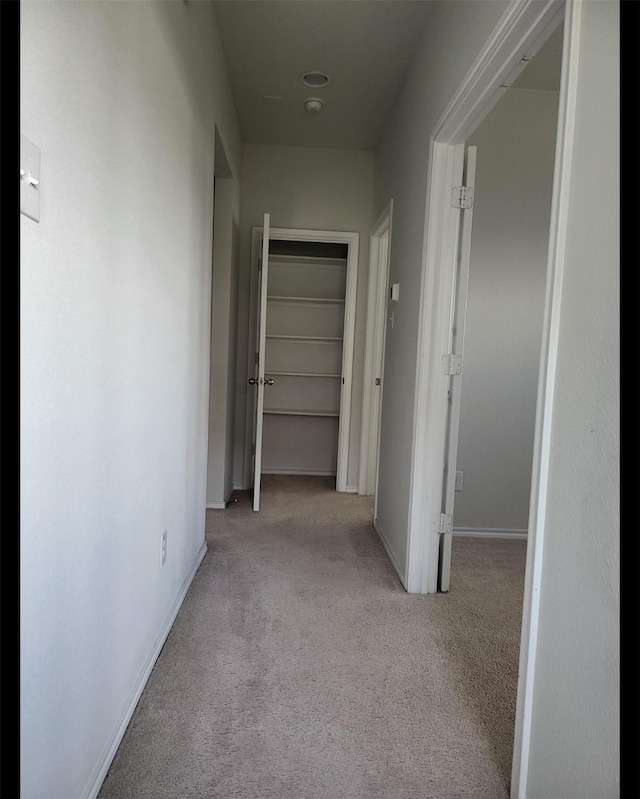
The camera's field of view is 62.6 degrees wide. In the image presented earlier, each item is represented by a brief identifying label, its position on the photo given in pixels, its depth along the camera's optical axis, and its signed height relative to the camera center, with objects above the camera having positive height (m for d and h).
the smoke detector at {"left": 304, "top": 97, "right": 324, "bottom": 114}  3.36 +1.62
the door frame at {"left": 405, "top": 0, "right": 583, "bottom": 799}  1.18 +0.25
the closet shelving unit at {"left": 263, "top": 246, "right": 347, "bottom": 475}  4.89 -0.05
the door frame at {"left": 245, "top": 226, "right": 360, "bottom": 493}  4.23 +0.27
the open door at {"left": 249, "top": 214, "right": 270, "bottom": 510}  3.56 +0.01
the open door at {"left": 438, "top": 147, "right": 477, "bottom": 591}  2.42 +0.05
